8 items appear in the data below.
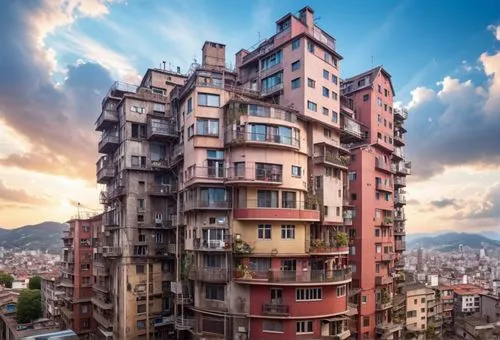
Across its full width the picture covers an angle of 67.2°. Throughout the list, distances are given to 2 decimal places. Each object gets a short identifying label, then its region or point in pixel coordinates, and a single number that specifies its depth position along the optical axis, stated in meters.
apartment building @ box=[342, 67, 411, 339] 48.59
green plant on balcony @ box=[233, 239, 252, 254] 34.16
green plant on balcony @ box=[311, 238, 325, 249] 36.91
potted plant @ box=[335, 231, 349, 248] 39.62
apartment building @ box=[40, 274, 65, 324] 73.81
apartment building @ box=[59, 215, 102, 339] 60.81
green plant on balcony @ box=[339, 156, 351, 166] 43.47
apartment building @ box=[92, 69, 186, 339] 44.09
